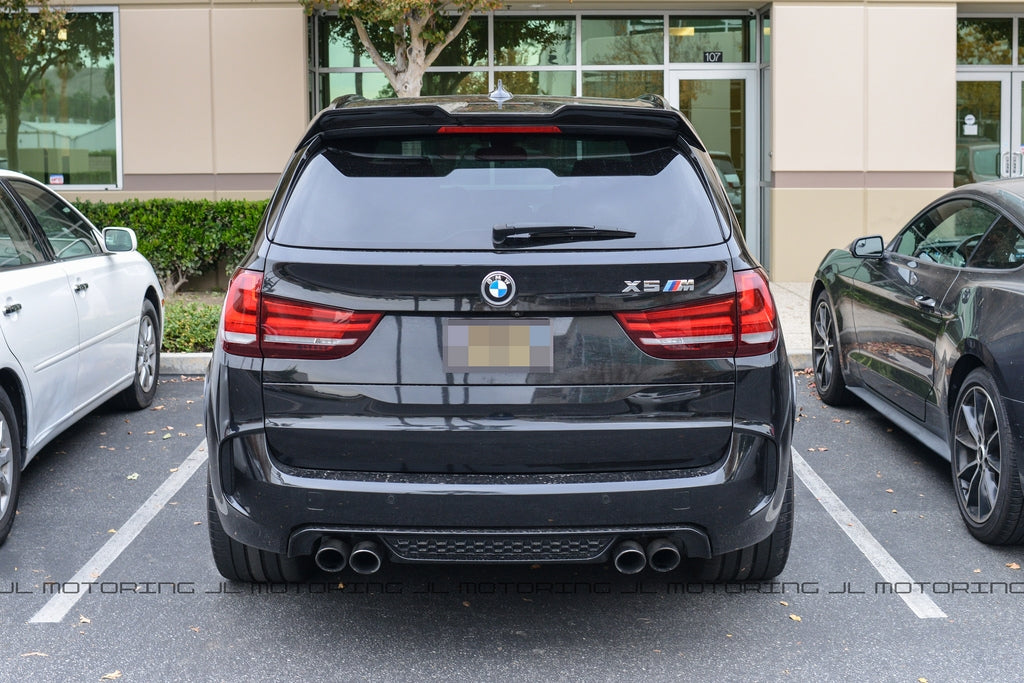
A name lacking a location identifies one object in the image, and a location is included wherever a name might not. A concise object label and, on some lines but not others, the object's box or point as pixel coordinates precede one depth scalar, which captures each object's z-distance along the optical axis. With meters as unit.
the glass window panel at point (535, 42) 14.61
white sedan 5.23
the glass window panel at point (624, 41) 14.66
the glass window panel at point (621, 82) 14.77
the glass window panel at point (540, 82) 14.75
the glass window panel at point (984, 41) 14.99
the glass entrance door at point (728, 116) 14.82
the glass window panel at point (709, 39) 14.73
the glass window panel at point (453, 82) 14.66
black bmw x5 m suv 3.51
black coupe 4.80
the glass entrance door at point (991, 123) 15.09
